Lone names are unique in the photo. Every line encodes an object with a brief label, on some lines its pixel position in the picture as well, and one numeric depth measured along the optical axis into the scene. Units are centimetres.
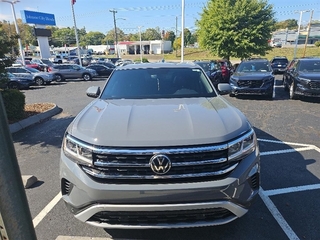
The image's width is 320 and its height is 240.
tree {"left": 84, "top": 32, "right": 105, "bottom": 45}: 14188
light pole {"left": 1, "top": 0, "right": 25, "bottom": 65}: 2729
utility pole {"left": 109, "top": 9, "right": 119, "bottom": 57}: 5738
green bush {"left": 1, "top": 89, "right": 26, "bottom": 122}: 688
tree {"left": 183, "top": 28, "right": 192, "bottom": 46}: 9848
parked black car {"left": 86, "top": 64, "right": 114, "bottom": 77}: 2500
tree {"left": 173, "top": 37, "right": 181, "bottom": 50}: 7181
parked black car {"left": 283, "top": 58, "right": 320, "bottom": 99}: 949
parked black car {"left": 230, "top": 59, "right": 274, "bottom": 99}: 1054
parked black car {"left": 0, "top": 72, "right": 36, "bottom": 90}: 1652
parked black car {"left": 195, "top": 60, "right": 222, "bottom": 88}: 1343
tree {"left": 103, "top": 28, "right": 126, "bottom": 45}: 13031
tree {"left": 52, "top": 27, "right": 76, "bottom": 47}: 11948
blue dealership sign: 4128
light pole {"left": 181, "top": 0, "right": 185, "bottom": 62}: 2236
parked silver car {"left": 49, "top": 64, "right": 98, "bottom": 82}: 2176
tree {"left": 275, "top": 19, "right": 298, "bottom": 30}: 13198
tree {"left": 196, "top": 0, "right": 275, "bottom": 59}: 1981
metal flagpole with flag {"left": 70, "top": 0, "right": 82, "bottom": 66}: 2818
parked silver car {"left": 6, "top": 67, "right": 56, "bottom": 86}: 1769
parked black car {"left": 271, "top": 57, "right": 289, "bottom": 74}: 2368
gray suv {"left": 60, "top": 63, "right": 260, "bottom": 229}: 207
